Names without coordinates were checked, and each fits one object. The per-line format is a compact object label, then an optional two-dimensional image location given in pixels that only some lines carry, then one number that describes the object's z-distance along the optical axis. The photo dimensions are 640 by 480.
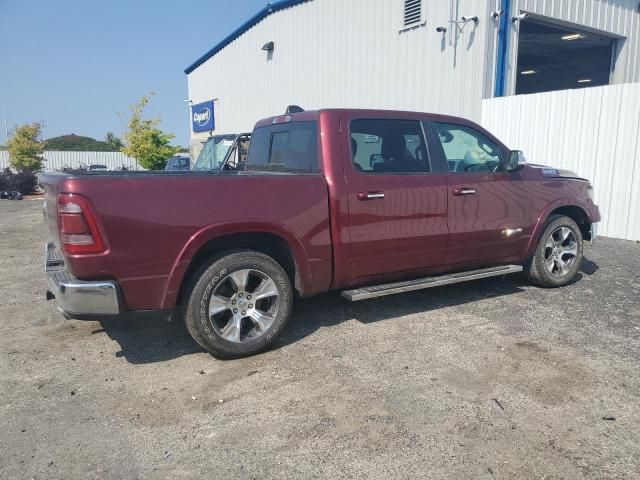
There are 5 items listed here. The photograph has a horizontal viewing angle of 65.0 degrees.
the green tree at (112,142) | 65.81
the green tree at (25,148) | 36.34
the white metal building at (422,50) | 10.29
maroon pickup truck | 3.41
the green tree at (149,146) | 34.12
